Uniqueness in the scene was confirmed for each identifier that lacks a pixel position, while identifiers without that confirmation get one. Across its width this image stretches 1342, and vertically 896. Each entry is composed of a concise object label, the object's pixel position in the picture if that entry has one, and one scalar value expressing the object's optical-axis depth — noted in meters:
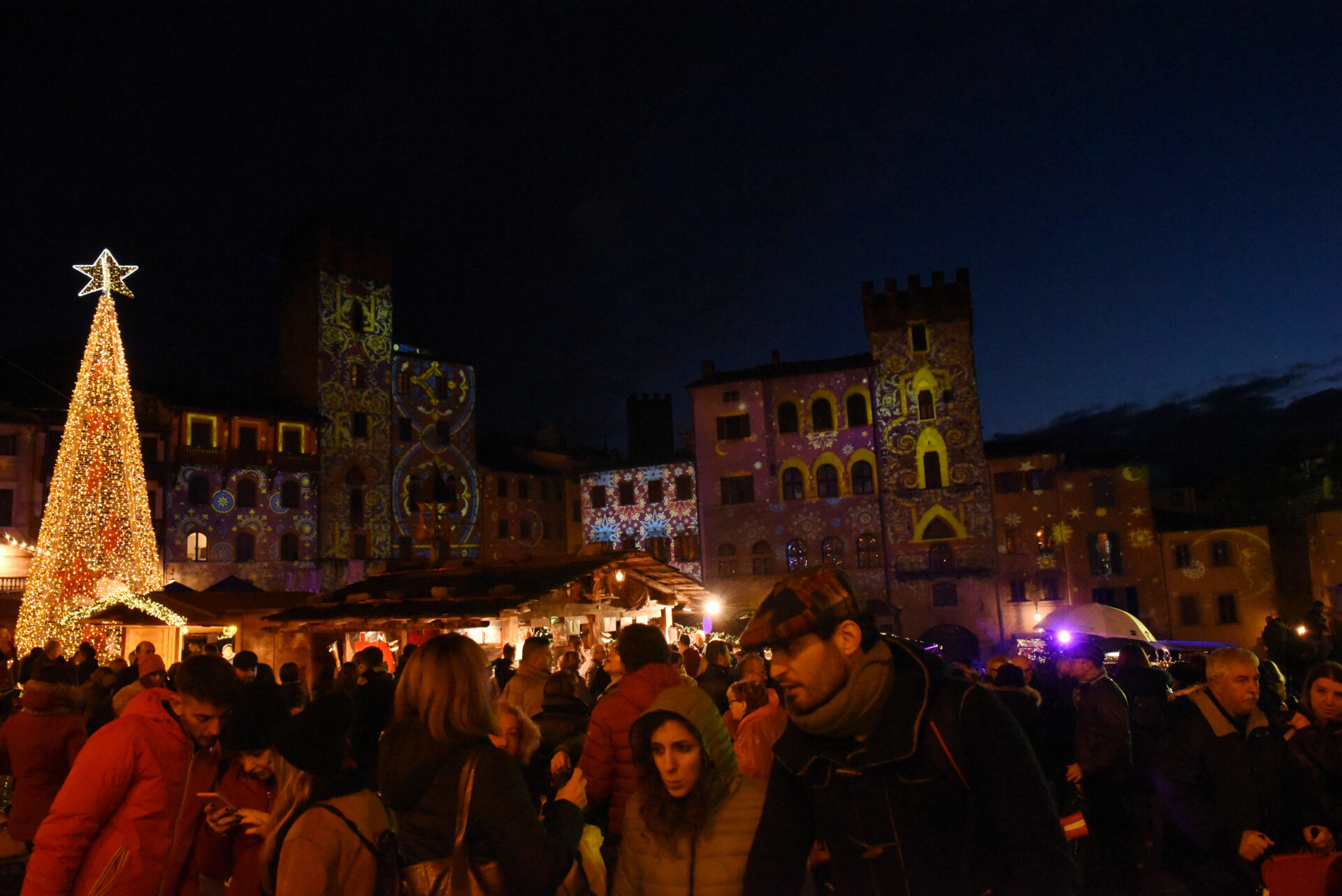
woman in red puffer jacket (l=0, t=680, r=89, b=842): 5.48
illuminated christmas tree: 19.80
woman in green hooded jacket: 3.04
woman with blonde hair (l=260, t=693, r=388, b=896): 2.92
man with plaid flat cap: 2.29
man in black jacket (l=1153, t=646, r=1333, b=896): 4.57
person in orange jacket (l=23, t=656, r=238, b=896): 3.53
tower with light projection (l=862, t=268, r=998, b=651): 35.97
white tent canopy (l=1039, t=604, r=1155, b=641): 17.78
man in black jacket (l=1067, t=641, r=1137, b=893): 6.45
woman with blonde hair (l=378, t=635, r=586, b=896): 3.05
